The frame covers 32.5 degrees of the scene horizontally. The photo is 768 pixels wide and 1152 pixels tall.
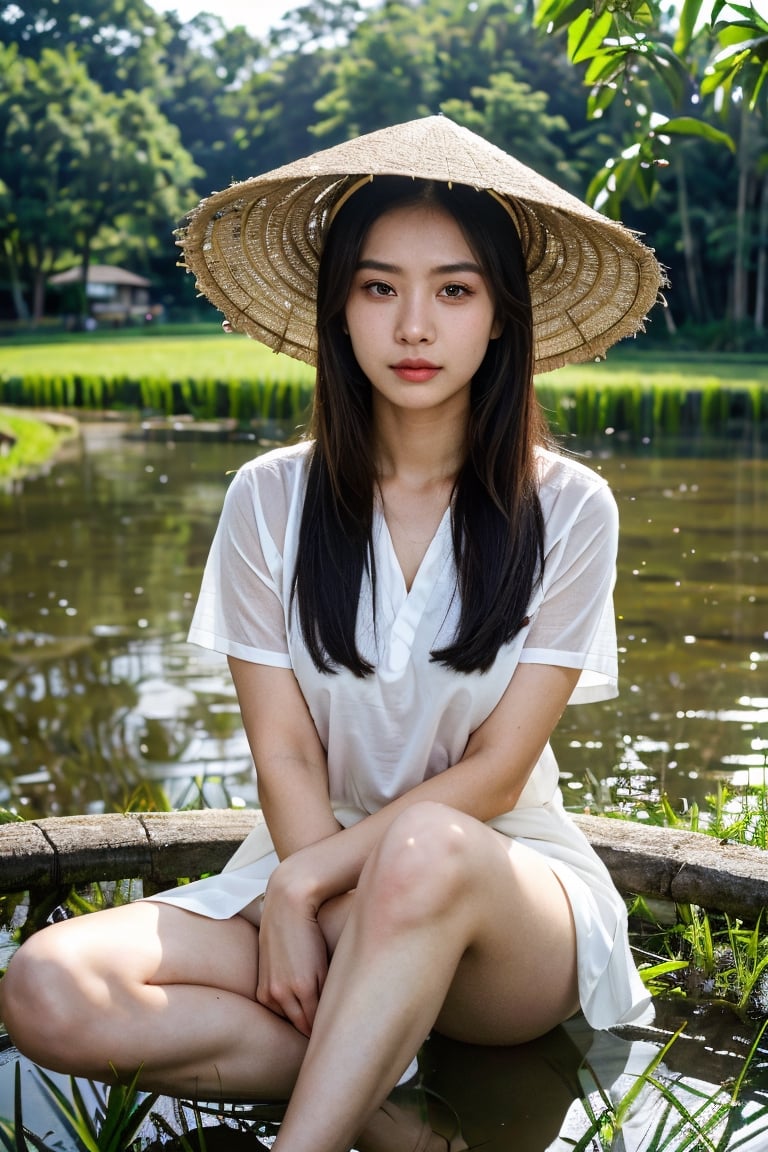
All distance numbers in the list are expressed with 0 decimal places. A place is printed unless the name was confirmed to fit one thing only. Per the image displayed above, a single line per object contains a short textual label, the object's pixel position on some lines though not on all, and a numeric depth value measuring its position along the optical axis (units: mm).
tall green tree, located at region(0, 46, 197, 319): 37531
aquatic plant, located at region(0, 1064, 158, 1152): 1508
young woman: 1589
